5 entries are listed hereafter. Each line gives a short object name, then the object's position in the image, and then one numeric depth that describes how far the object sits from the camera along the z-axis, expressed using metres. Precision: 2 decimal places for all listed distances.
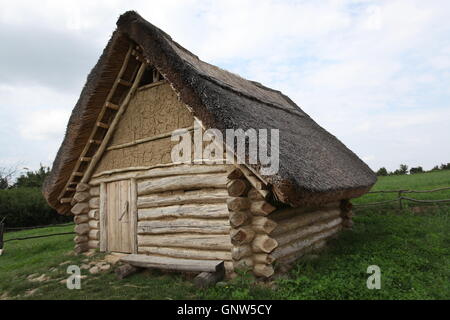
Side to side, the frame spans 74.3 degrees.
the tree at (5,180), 30.43
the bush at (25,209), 17.89
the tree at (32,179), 26.37
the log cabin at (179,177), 5.05
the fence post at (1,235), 10.91
